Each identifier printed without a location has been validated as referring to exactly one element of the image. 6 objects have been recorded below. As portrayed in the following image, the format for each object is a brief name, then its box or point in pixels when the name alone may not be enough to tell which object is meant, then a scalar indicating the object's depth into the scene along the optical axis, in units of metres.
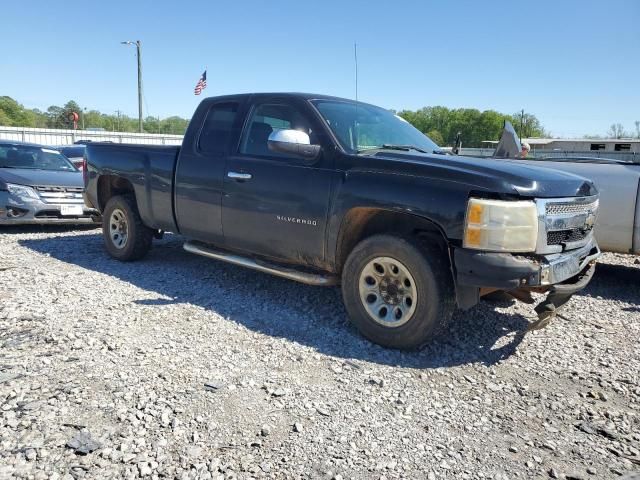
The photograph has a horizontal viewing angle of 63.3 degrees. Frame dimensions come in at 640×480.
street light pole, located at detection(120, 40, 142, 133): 27.69
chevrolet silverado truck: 3.49
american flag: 26.39
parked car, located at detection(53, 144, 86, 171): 13.82
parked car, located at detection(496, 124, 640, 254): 5.59
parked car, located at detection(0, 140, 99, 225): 8.05
